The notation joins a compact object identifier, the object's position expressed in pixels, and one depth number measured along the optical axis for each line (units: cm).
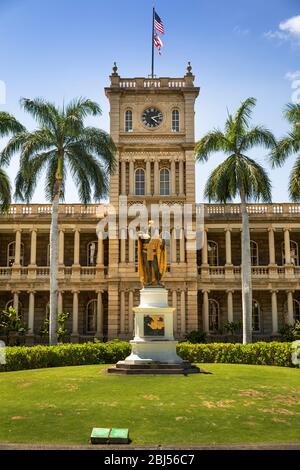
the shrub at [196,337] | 3256
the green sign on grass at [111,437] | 975
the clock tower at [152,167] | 3462
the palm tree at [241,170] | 2745
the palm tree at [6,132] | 2560
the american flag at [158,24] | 3447
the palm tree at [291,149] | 2655
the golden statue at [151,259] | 2038
